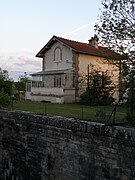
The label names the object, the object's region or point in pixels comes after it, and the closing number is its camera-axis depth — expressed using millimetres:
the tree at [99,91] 27031
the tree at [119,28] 13562
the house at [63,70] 29547
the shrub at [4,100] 15457
